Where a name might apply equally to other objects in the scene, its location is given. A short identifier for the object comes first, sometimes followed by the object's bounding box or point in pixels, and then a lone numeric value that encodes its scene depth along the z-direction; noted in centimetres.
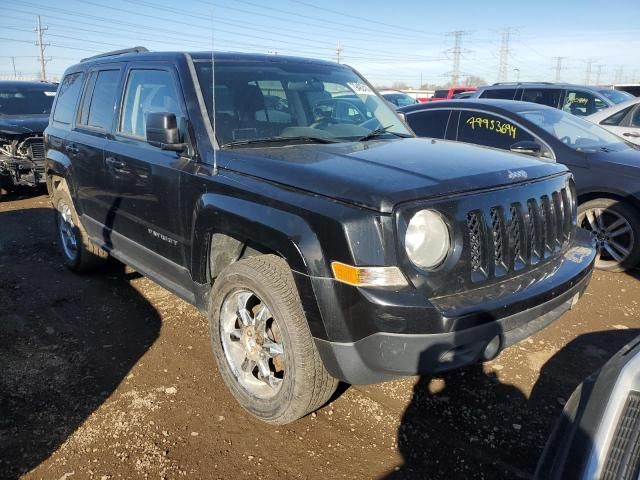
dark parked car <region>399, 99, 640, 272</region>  499
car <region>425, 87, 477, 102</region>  2031
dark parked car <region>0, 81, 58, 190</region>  826
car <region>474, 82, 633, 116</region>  1047
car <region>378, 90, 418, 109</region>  1903
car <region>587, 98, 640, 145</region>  760
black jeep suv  226
